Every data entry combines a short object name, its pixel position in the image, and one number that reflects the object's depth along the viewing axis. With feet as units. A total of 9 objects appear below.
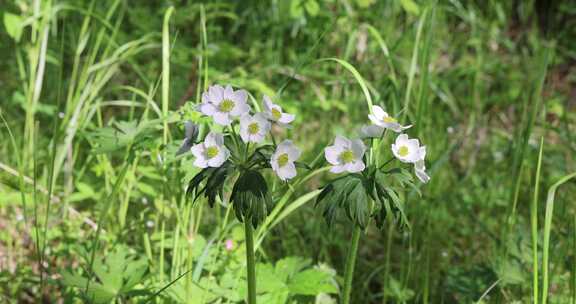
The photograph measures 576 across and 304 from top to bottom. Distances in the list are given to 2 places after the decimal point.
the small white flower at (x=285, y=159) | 3.65
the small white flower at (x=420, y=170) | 3.89
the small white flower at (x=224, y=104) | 3.75
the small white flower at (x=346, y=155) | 3.67
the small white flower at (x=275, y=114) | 3.77
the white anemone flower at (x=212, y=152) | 3.63
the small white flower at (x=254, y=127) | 3.69
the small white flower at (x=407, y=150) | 3.87
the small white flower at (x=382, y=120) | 3.79
